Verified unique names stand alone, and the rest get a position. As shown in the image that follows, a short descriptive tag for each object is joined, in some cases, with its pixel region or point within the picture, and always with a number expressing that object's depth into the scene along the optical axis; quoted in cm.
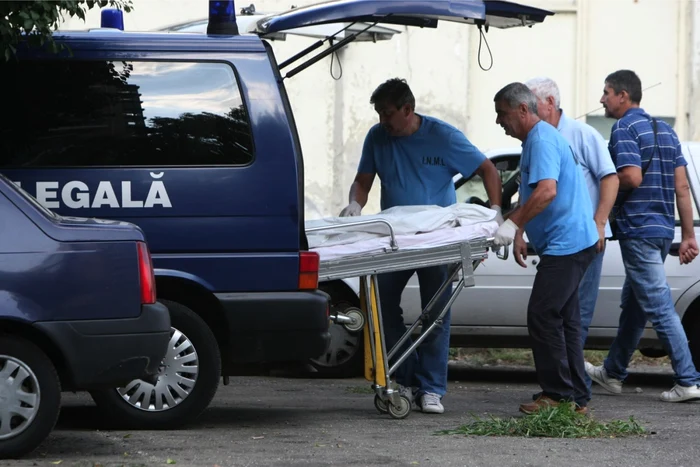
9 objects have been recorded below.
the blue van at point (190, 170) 1308
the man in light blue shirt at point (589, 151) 1534
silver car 1809
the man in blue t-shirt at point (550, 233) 1405
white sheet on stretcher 1387
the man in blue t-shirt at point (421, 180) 1511
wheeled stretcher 1387
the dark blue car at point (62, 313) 1150
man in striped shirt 1639
